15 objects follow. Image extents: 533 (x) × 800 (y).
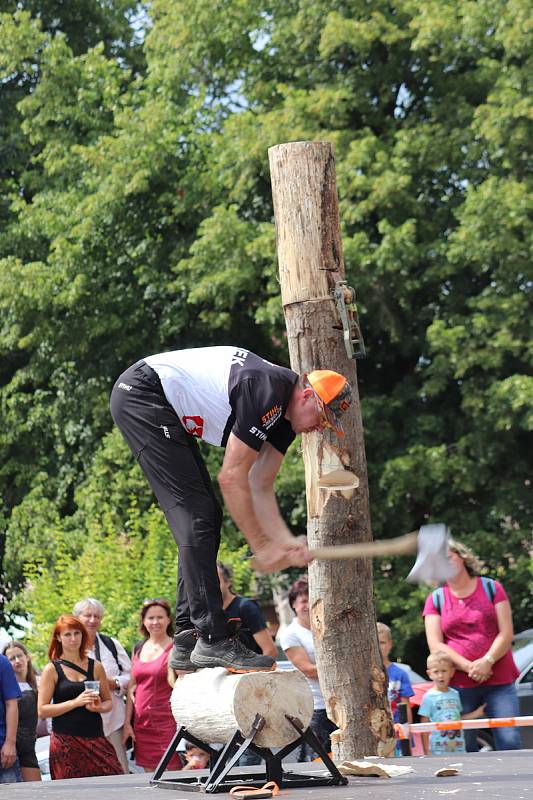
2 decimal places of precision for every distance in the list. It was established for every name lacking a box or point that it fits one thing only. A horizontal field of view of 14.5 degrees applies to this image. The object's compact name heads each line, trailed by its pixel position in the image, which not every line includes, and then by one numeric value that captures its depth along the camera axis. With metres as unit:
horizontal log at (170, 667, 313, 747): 8.88
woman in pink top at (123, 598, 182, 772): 13.78
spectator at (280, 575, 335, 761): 13.67
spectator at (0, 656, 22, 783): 13.27
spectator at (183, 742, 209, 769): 13.29
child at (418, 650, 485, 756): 13.29
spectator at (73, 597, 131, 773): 14.10
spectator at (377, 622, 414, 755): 14.87
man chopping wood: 8.75
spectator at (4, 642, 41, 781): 14.12
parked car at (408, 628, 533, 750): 19.53
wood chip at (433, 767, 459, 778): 9.10
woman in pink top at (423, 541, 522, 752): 13.15
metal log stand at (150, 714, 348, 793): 8.72
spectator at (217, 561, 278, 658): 12.41
